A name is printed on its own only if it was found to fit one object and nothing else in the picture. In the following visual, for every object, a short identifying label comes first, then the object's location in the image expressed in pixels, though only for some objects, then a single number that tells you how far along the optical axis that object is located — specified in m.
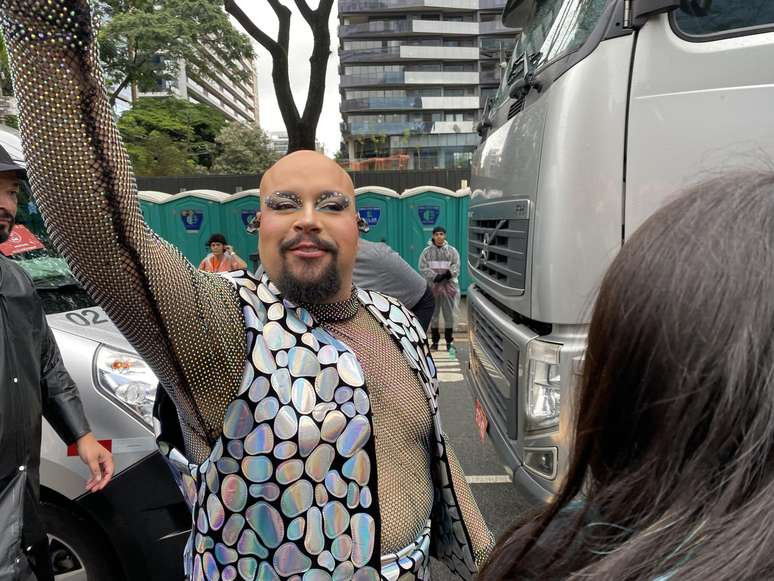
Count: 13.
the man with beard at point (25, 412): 1.56
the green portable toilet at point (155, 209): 10.53
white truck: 1.88
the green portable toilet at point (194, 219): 10.51
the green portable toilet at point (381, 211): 10.47
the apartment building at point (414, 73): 60.69
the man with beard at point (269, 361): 0.86
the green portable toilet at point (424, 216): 10.46
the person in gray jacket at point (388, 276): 3.39
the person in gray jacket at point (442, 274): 7.33
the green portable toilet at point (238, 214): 10.45
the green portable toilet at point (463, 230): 10.52
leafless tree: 9.09
